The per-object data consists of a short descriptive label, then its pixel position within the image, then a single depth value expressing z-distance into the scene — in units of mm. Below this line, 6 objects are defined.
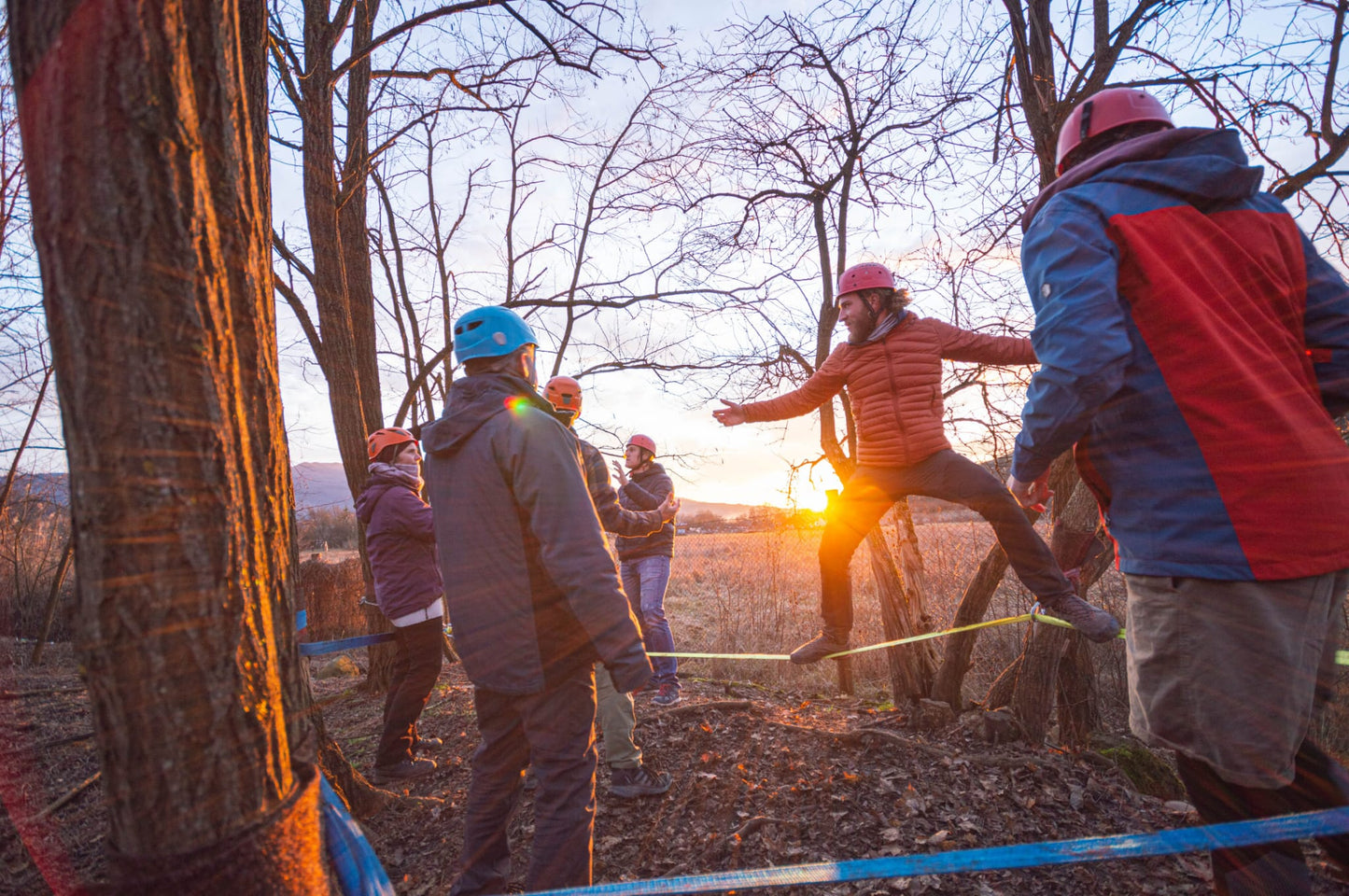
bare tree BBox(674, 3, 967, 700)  4789
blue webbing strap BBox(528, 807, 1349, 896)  1500
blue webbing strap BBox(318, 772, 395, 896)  1391
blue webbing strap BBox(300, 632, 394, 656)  3763
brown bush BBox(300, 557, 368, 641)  12531
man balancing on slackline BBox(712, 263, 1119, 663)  3273
